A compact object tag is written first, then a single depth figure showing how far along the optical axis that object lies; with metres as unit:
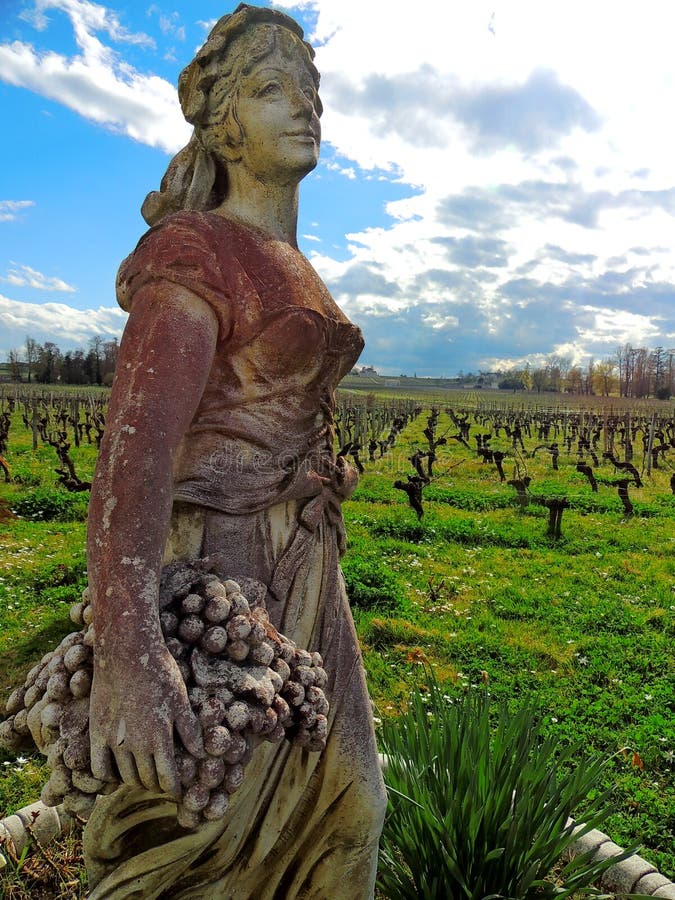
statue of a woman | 1.56
